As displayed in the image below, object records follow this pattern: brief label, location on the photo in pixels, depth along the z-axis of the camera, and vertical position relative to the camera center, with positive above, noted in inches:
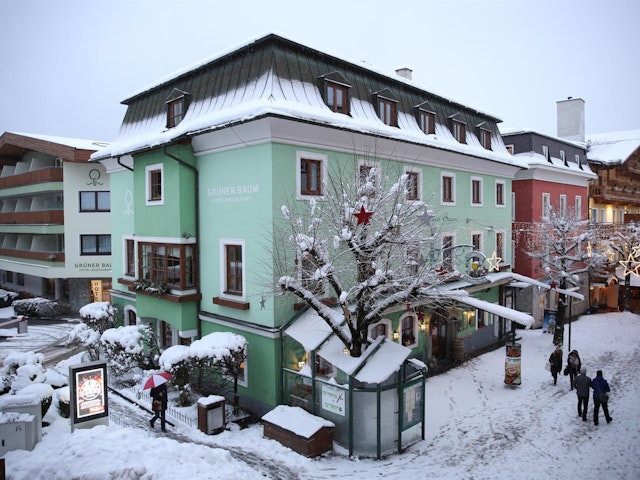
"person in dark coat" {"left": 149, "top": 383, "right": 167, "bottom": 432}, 525.7 -195.7
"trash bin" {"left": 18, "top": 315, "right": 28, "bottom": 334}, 1029.8 -212.4
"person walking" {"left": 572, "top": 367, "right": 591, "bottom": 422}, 549.0 -195.1
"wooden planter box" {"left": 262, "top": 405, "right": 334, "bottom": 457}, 468.8 -207.9
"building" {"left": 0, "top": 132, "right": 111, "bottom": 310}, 1222.9 +26.3
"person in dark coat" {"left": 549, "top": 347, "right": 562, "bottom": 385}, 675.4 -200.9
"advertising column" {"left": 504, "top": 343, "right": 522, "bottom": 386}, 671.8 -203.9
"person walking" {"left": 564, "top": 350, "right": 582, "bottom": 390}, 655.8 -198.8
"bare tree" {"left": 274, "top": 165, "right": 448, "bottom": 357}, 468.1 -27.2
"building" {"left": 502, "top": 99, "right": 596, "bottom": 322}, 1107.3 +75.2
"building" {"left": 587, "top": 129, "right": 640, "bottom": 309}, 1386.6 +100.4
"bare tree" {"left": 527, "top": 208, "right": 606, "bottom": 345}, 912.9 -55.3
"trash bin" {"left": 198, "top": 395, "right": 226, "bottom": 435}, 516.4 -208.1
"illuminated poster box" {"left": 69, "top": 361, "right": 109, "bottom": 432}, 495.2 -177.1
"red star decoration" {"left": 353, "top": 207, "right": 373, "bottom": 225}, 448.5 +9.2
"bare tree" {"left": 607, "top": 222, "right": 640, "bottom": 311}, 1164.1 -53.1
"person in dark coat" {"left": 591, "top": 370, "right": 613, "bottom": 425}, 534.3 -195.4
